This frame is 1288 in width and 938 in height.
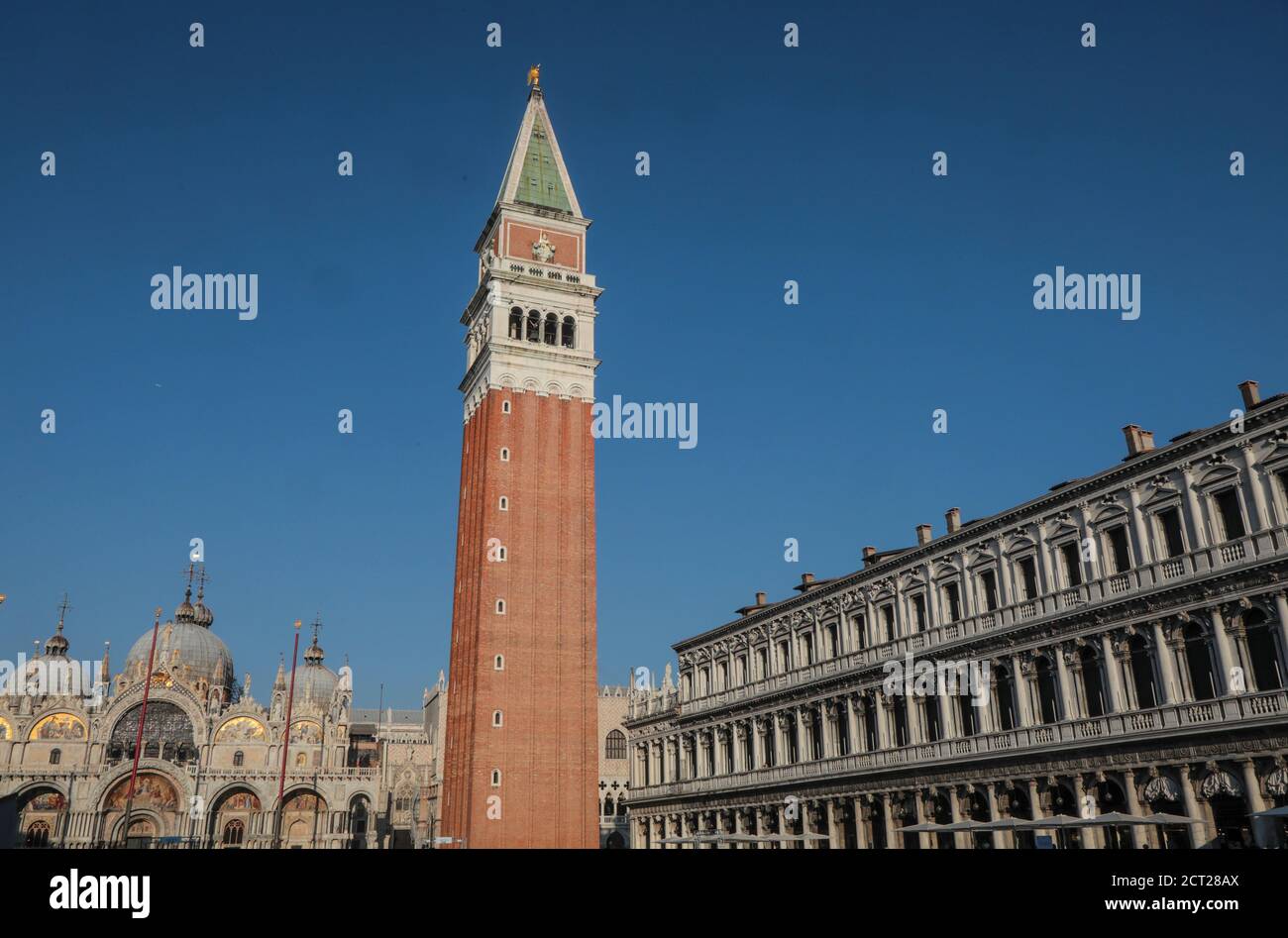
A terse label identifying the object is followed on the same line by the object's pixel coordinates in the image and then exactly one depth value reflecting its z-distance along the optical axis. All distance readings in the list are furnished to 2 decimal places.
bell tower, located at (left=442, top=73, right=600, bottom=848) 58.69
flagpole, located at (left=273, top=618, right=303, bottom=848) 78.64
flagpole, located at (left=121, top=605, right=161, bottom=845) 75.81
